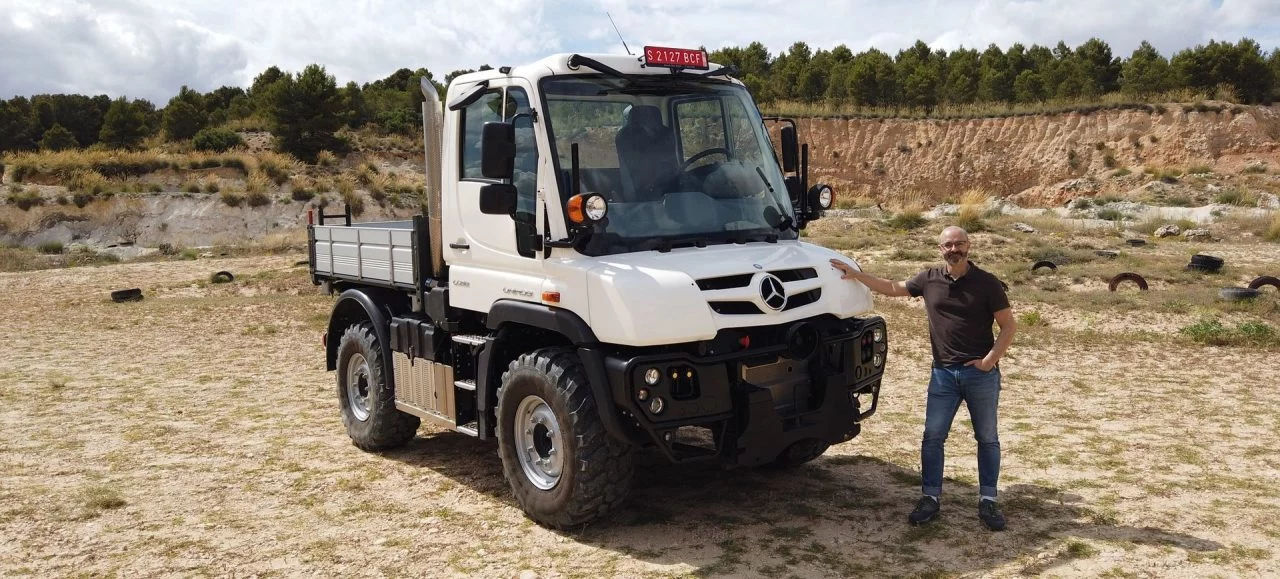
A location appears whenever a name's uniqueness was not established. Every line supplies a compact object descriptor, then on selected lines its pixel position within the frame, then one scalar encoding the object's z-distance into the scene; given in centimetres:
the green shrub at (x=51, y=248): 3236
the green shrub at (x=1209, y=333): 1326
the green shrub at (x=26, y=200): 3556
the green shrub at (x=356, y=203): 3784
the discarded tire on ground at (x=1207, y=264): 1916
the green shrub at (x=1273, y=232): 2503
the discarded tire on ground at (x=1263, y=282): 1585
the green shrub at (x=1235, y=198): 3478
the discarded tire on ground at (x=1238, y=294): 1516
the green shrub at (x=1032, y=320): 1503
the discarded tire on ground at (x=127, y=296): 2108
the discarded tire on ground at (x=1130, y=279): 1726
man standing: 647
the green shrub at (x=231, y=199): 3697
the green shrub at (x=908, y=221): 3017
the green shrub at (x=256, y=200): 3732
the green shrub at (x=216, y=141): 4984
